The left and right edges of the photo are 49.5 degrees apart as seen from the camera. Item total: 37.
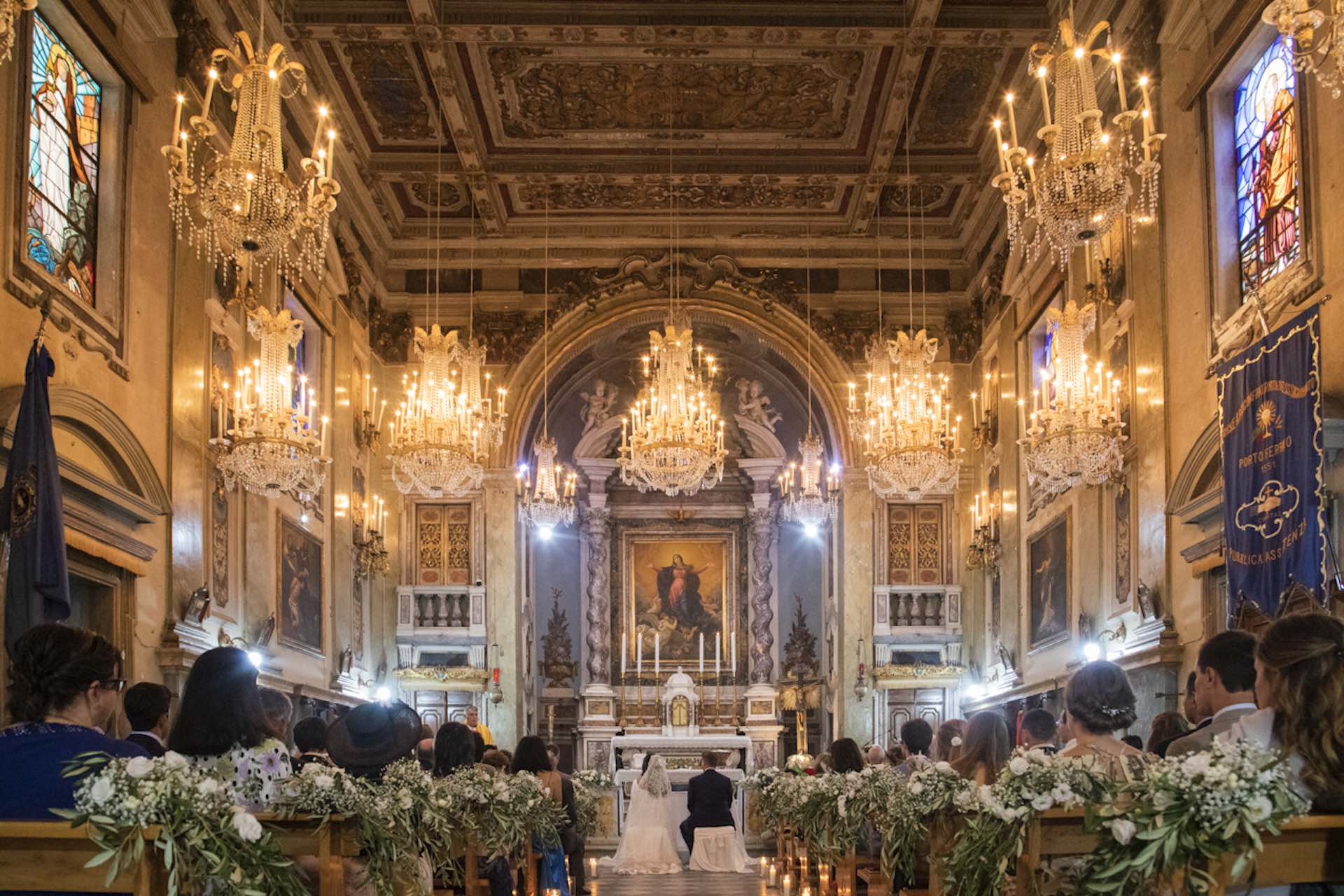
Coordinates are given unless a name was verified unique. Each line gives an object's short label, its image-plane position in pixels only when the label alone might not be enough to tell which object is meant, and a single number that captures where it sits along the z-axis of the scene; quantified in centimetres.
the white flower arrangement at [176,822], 411
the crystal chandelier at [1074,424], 1188
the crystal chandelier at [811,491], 1923
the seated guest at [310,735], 842
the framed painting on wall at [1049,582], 1543
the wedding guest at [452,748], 916
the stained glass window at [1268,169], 990
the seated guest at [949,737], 1105
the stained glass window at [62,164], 987
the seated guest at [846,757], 1104
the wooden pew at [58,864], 411
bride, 1636
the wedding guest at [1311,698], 393
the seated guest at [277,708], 603
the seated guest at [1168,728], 700
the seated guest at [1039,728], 791
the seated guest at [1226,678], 528
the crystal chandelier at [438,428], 1492
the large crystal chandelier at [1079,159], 861
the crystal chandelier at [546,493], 1912
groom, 1592
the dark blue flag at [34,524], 827
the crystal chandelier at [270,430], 1222
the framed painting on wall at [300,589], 1539
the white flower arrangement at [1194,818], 385
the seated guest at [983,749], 695
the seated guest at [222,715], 489
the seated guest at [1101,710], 551
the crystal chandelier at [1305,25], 588
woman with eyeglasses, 434
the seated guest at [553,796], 1078
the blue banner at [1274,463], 864
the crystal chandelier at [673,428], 1464
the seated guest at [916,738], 968
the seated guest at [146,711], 658
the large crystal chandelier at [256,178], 933
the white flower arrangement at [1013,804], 486
